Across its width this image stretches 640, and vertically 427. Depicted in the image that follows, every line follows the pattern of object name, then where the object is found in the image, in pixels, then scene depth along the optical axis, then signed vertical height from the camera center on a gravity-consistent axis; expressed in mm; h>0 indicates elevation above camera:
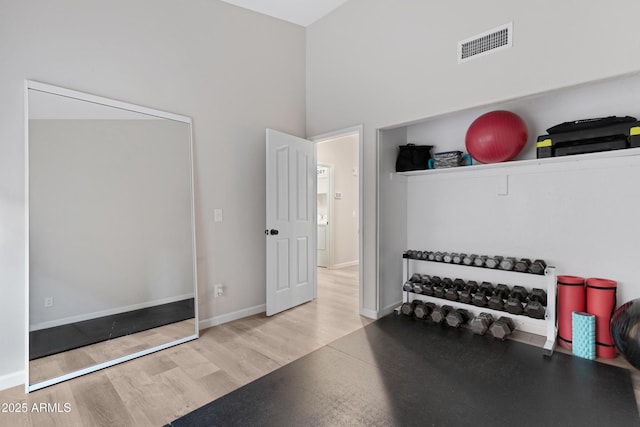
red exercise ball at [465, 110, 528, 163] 2781 +661
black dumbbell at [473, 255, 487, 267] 3113 -493
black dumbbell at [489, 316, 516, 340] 2898 -1083
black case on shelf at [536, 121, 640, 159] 2355 +554
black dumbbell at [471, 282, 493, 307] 3053 -821
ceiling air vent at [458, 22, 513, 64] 2633 +1451
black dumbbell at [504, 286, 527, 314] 2834 -817
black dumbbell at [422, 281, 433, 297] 3406 -836
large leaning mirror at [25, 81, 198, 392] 2406 -180
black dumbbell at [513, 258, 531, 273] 2863 -499
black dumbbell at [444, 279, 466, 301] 3260 -818
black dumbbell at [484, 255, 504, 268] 3037 -490
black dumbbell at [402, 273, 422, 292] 3561 -805
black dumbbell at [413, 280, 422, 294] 3484 -838
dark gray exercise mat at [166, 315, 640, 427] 1839 -1193
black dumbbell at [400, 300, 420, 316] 3516 -1071
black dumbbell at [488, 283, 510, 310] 2967 -820
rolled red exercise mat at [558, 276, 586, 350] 2680 -779
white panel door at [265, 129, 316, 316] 3678 -120
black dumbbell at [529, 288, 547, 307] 2842 -773
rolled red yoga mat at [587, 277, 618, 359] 2525 -825
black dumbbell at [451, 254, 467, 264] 3276 -491
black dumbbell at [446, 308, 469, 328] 3233 -1097
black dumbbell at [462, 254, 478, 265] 3201 -492
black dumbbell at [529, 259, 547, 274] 2770 -496
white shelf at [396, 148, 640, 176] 2438 +437
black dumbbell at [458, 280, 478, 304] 3146 -821
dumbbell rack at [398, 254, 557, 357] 2711 -722
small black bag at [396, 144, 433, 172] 3611 +617
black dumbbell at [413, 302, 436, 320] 3416 -1074
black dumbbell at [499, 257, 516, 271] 2955 -495
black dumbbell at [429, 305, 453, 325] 3311 -1081
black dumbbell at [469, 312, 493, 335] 3025 -1083
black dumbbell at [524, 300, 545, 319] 2701 -850
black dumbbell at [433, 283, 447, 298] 3324 -839
